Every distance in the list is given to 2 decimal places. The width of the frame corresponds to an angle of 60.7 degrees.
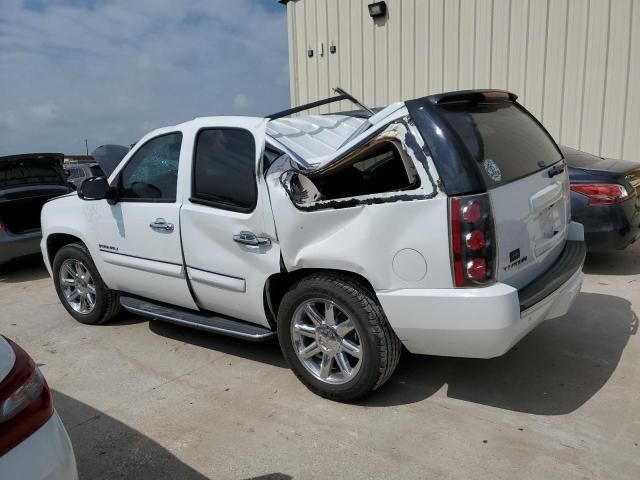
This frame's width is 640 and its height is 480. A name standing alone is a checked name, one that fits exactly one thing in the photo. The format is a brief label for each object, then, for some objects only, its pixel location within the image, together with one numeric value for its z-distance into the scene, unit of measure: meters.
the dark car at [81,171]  12.43
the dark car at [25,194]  7.29
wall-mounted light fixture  9.38
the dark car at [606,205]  5.42
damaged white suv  2.78
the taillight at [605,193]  5.43
